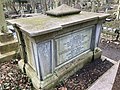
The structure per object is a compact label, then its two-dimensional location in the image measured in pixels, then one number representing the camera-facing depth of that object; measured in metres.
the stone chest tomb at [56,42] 1.78
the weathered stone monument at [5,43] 2.77
